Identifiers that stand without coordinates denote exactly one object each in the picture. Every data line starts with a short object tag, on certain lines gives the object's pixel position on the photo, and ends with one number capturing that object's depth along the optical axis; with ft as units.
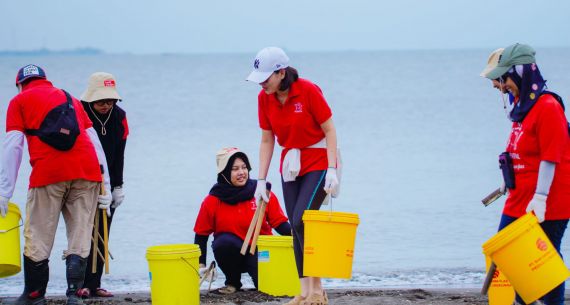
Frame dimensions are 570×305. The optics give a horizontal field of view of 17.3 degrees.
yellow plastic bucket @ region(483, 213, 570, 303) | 31.74
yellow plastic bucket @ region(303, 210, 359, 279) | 37.38
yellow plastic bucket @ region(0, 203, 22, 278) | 41.48
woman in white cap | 38.43
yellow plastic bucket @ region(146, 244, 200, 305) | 39.97
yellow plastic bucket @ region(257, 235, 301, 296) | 43.47
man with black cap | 39.39
